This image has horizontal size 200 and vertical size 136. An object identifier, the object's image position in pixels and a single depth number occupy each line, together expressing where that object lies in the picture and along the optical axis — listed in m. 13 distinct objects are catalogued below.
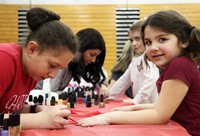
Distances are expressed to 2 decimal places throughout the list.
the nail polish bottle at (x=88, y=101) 1.31
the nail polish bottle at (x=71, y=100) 1.28
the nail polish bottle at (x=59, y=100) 1.28
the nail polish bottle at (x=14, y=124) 0.68
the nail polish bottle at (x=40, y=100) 1.25
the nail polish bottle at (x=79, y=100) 1.43
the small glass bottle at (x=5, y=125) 0.68
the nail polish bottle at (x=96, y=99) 1.38
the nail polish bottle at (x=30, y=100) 1.28
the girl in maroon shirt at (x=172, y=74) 0.90
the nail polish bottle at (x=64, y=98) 1.37
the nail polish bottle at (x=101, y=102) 1.31
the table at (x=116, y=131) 0.77
